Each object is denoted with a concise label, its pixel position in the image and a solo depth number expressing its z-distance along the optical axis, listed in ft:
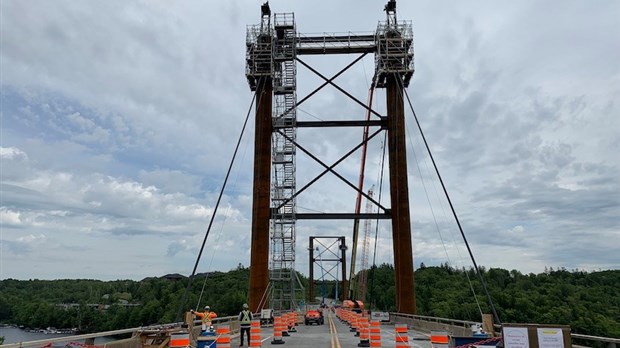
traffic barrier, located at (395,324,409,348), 46.14
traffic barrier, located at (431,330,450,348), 41.14
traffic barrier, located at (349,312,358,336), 109.90
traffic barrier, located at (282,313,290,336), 88.33
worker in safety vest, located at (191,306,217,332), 61.11
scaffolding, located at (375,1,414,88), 127.13
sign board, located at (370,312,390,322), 131.89
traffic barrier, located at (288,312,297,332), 102.09
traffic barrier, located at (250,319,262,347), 55.55
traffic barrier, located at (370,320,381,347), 58.05
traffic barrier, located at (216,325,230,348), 48.14
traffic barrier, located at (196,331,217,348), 48.29
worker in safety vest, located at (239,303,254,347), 67.56
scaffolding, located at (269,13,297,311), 128.88
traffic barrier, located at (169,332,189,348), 42.48
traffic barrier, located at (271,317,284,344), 70.69
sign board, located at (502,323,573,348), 36.09
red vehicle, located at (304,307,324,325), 134.82
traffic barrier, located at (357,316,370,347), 66.95
